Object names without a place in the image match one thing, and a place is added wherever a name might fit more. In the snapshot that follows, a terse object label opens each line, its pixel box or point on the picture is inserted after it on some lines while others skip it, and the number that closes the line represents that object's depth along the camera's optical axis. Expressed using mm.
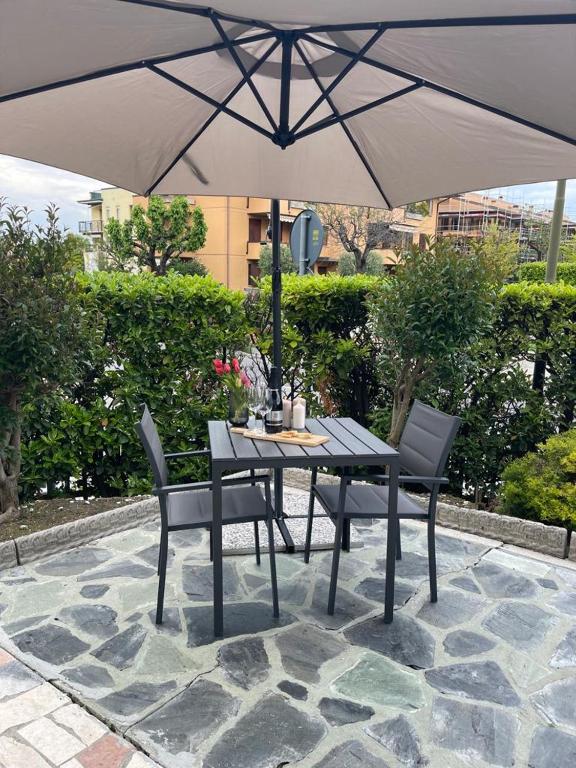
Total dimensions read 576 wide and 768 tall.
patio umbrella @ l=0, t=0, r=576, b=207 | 1857
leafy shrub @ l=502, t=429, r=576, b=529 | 3363
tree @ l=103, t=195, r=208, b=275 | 22125
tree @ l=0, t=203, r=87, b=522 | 3098
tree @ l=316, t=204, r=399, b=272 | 22812
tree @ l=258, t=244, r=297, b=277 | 23000
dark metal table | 2410
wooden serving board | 2699
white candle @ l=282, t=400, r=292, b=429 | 2979
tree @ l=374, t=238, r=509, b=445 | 3900
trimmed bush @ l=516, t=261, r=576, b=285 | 15000
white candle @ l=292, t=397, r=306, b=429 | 2965
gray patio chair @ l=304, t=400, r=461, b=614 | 2635
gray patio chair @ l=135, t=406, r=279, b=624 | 2445
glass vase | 2971
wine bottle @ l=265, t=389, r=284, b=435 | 2855
